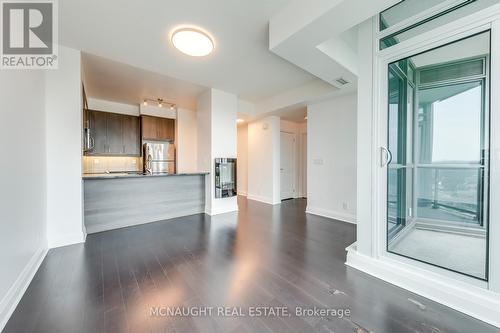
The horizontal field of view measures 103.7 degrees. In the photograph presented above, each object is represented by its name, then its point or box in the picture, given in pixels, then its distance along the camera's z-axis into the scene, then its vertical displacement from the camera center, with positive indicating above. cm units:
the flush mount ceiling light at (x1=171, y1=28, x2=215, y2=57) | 239 +156
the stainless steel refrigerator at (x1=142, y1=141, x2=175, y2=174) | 530 +21
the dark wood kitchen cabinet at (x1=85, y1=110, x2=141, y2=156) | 482 +78
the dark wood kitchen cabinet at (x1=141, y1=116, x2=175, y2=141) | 532 +100
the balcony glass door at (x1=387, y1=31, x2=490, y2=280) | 167 +9
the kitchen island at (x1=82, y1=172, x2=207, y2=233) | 331 -67
